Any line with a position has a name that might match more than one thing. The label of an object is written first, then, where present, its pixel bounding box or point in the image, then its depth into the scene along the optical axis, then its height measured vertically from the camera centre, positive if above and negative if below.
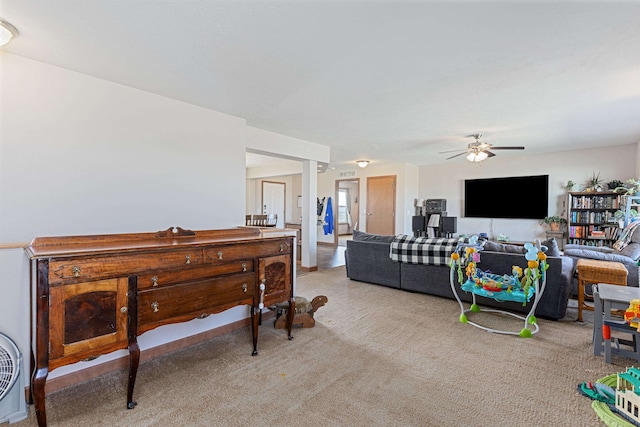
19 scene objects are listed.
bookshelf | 5.56 -0.07
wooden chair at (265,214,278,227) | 7.25 -0.21
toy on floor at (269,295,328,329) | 2.97 -1.01
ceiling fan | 4.90 +1.06
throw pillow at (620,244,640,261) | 3.72 -0.46
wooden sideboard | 1.56 -0.47
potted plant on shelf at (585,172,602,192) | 5.76 +0.61
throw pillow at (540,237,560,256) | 3.30 -0.37
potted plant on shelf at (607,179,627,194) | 5.37 +0.53
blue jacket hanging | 9.17 -0.16
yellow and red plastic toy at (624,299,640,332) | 1.90 -0.64
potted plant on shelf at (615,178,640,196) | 4.83 +0.46
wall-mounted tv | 6.59 +0.39
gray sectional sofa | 3.16 -0.78
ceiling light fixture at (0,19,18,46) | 1.84 +1.12
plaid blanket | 3.84 -0.48
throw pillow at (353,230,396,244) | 4.56 -0.38
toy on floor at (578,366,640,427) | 1.64 -1.10
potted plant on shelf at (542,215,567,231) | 6.23 -0.16
